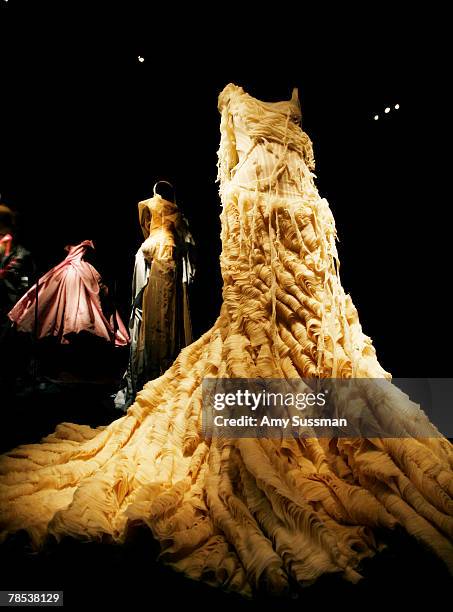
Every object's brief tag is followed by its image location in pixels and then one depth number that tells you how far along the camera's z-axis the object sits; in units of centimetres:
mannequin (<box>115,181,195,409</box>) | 290
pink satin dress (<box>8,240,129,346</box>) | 268
